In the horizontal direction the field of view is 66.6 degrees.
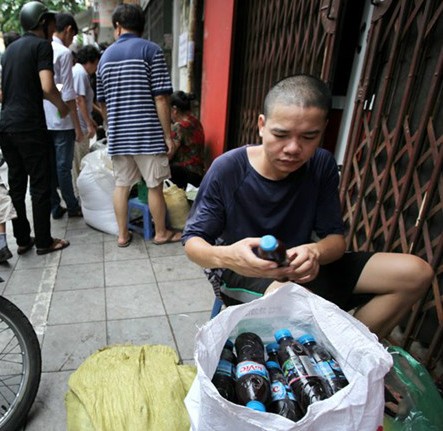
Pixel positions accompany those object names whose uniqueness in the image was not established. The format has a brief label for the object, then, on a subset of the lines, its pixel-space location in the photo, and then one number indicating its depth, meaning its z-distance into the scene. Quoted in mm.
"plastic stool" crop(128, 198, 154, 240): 3674
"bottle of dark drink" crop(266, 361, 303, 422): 939
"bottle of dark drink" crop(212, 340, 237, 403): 996
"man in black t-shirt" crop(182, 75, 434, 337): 1315
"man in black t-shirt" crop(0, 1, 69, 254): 2832
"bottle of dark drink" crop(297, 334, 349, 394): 1000
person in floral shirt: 4359
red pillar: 4301
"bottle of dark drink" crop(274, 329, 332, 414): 958
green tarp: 1396
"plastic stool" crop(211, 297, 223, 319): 1705
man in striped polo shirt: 3035
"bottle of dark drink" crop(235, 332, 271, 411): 947
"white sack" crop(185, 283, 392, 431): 808
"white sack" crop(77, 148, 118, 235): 3688
